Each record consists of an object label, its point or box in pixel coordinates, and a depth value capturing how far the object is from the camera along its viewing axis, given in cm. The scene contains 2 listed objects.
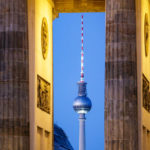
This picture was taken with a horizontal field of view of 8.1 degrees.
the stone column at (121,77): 4881
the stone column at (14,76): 4872
